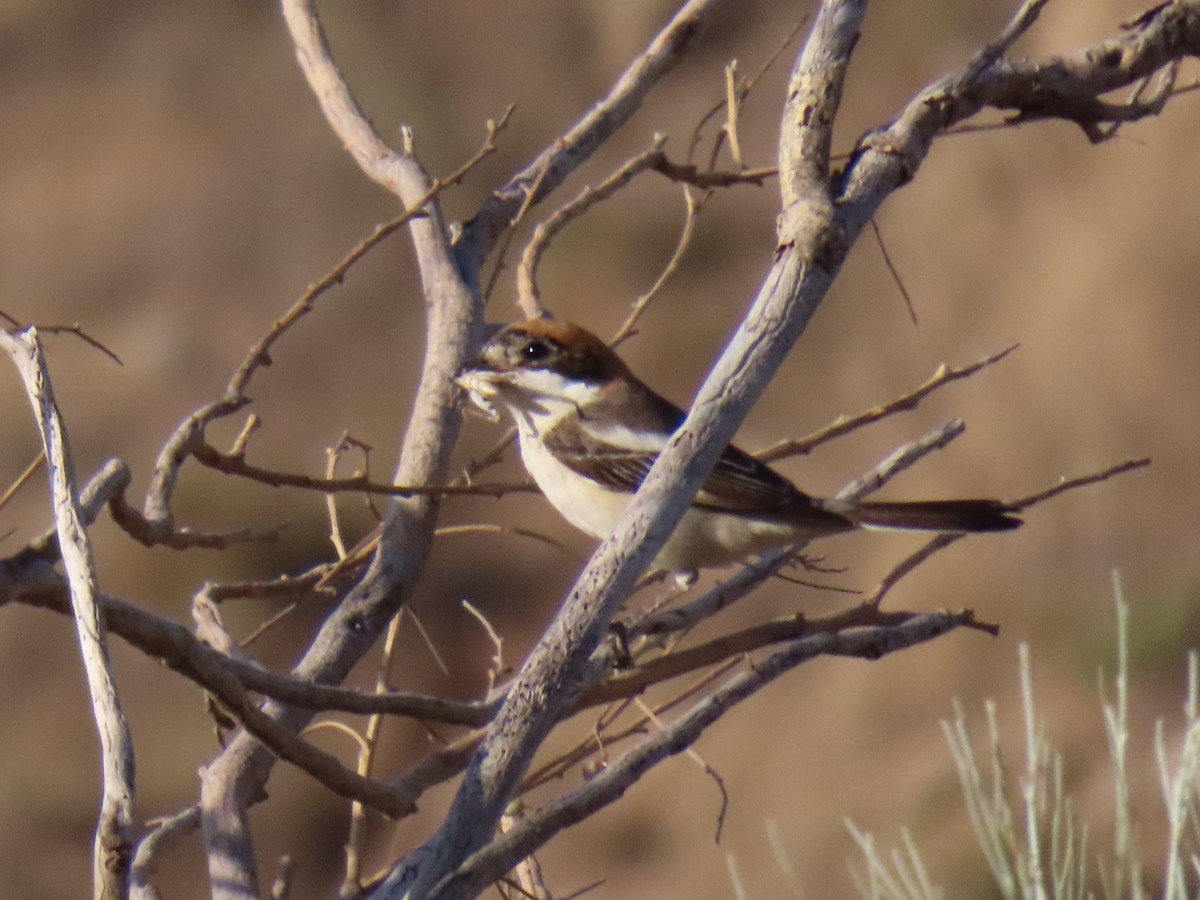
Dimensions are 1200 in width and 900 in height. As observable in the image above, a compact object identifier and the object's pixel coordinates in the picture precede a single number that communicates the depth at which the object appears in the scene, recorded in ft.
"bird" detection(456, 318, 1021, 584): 19.03
